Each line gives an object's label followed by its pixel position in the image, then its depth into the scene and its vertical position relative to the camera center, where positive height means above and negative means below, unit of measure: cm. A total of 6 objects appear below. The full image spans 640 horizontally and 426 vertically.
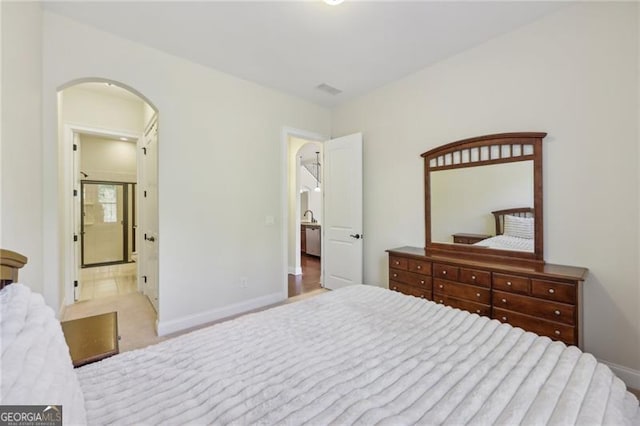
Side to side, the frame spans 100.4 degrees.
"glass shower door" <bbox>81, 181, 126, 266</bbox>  615 -22
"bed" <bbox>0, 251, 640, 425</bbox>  77 -60
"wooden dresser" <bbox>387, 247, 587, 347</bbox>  191 -66
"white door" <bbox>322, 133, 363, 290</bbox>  373 +1
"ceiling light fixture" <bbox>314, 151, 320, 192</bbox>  737 +109
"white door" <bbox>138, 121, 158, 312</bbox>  300 -4
